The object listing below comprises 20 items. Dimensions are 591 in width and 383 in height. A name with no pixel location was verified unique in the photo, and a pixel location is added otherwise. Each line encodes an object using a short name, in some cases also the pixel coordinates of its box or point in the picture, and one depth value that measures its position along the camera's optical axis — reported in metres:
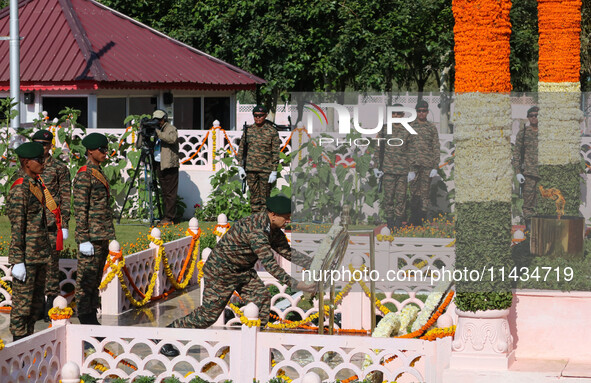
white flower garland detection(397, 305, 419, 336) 16.15
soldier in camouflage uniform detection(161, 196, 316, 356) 15.70
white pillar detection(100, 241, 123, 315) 20.39
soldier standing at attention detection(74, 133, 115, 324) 18.09
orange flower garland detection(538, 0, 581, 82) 18.85
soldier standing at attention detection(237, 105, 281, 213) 27.92
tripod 32.62
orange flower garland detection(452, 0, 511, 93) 13.95
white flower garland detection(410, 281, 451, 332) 15.86
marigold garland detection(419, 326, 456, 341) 13.67
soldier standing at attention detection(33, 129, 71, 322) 19.01
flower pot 13.89
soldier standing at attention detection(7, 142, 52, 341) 16.50
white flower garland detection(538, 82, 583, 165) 19.60
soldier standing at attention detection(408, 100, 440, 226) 28.69
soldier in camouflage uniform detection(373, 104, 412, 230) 29.53
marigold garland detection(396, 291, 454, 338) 14.89
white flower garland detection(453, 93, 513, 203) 14.08
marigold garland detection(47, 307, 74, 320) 13.73
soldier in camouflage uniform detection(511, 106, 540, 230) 27.71
